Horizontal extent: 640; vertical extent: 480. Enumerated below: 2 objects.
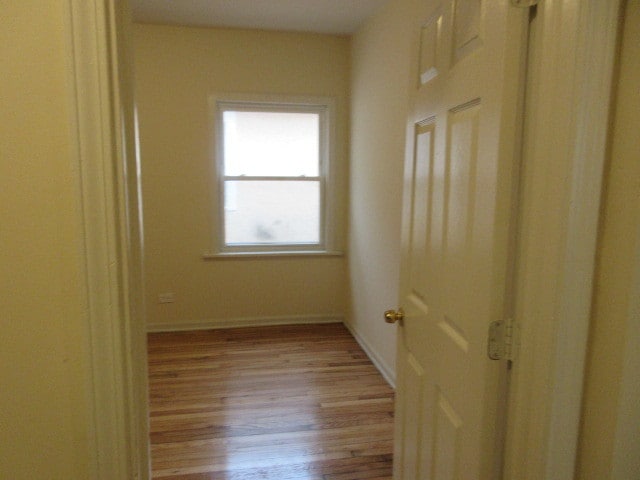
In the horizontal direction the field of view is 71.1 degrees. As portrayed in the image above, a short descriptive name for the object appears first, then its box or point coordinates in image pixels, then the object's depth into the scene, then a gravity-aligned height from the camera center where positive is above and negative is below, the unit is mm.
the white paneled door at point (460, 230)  966 -99
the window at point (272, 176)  3904 +119
